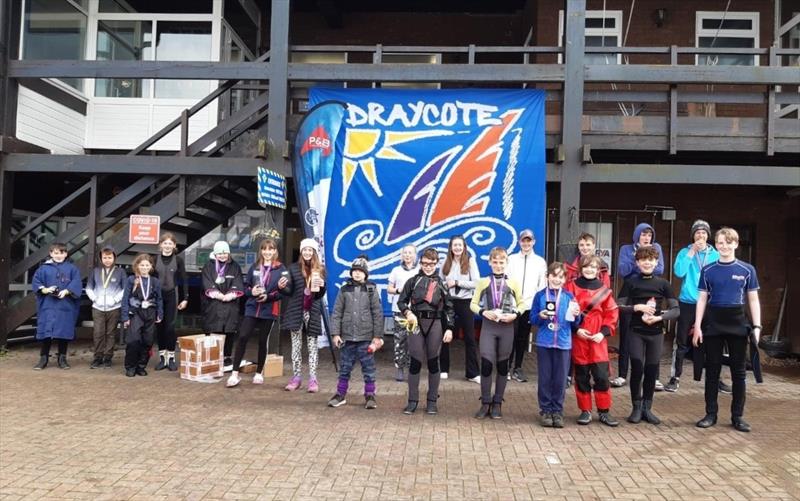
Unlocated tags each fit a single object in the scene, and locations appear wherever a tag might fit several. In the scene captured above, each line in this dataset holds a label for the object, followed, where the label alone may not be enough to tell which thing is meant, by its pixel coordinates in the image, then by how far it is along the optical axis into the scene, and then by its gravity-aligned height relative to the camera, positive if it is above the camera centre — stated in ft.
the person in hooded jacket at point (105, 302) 26.12 -2.47
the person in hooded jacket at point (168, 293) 25.94 -1.98
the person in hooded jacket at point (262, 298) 22.45 -1.80
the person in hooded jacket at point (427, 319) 19.48 -2.09
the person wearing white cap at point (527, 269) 22.77 -0.37
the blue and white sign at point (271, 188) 25.69 +2.88
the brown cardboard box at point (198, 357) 23.79 -4.40
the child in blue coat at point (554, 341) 18.16 -2.49
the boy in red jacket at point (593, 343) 18.16 -2.53
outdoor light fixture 36.37 +15.48
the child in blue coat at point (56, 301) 25.61 -2.48
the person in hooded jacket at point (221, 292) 24.53 -1.73
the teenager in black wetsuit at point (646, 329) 18.69 -2.08
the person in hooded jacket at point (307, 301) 21.85 -1.81
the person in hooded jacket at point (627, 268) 21.59 -0.17
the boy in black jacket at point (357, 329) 19.98 -2.54
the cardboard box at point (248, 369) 25.49 -5.16
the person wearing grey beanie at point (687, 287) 22.95 -0.85
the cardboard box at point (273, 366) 24.50 -4.82
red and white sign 27.72 +0.85
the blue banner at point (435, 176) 26.55 +3.73
